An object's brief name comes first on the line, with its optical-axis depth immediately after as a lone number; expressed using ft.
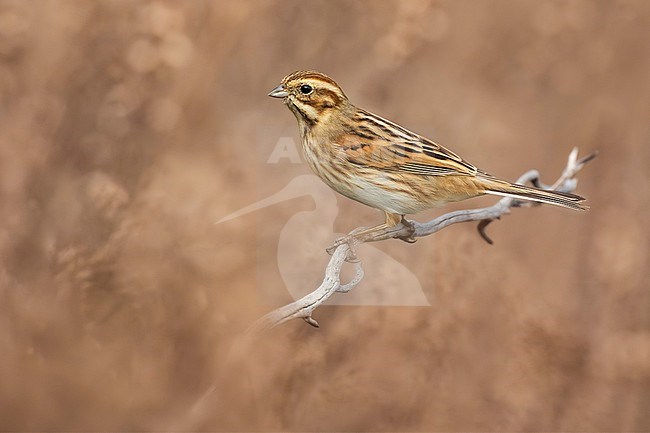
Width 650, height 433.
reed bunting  14.76
